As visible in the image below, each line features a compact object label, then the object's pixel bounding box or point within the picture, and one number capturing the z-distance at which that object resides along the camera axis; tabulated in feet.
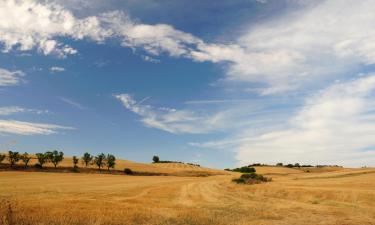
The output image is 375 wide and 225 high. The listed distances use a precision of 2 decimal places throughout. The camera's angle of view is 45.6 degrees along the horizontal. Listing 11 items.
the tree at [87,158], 511.65
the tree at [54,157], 464.24
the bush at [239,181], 234.58
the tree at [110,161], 513.45
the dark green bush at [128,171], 472.36
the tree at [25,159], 447.83
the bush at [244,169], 482.98
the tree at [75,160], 491.31
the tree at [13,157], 436.97
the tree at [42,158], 458.09
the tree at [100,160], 510.17
